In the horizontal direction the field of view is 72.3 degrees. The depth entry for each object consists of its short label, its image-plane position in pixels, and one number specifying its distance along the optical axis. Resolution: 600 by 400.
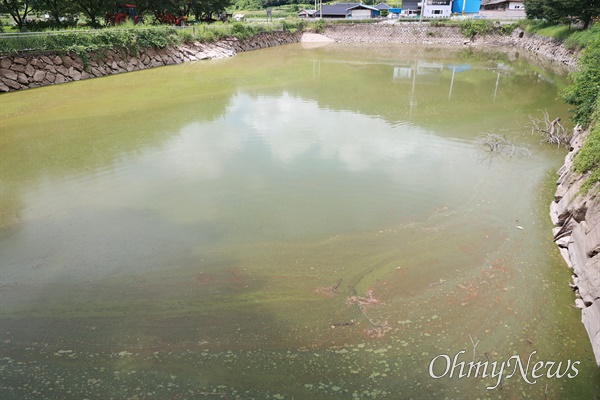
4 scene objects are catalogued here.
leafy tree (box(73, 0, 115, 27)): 22.17
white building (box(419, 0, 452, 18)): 43.91
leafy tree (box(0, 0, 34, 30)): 19.34
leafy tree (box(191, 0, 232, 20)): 31.14
